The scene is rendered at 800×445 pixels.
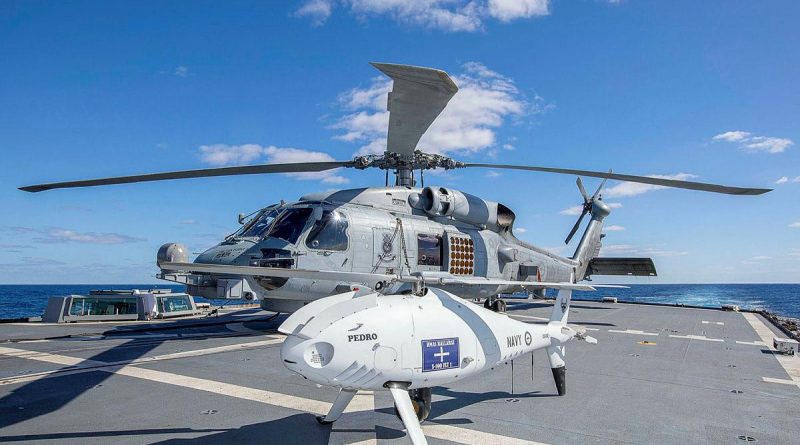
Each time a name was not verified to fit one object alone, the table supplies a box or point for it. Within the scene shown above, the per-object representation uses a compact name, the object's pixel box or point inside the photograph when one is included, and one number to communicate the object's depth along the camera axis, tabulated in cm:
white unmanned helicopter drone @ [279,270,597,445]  529
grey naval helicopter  1162
